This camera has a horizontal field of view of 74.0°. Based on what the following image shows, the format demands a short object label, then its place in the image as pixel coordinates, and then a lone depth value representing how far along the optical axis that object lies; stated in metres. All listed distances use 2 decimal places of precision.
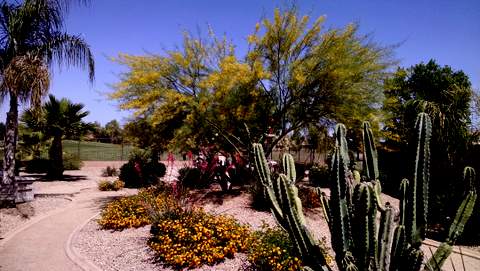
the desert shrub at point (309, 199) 10.28
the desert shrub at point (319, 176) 16.50
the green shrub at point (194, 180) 13.60
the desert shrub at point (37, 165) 19.53
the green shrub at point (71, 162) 21.65
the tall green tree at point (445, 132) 9.63
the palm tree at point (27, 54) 10.52
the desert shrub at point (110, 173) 19.92
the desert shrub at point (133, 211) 8.24
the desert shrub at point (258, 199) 9.74
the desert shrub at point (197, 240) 5.95
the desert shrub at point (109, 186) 14.48
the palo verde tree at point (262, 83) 9.91
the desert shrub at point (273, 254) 5.28
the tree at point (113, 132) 60.00
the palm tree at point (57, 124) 17.05
